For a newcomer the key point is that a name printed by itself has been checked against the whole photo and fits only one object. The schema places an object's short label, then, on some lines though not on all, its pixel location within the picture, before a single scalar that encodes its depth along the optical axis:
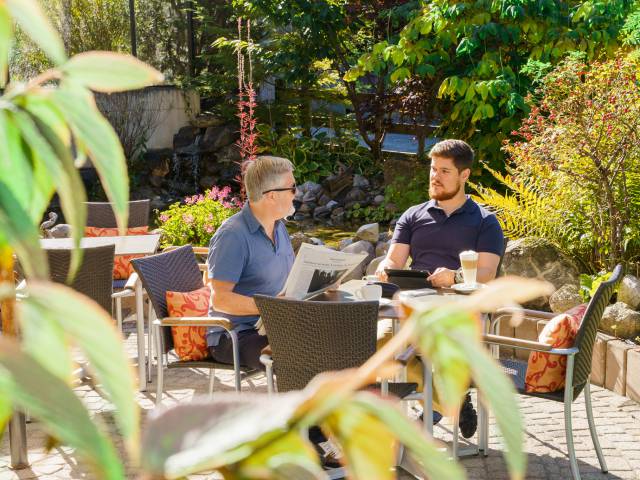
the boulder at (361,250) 7.26
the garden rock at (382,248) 8.00
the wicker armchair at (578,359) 3.78
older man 4.22
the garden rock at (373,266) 7.00
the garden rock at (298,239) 8.02
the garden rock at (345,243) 8.30
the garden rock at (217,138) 14.01
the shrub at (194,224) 7.16
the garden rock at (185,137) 14.48
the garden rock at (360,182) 12.22
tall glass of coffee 4.14
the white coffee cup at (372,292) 4.11
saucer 4.16
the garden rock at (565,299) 5.64
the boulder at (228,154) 13.62
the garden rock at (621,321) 5.22
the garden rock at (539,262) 6.10
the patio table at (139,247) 5.26
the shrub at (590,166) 5.93
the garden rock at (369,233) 8.41
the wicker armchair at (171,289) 4.20
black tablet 4.41
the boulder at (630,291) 5.47
